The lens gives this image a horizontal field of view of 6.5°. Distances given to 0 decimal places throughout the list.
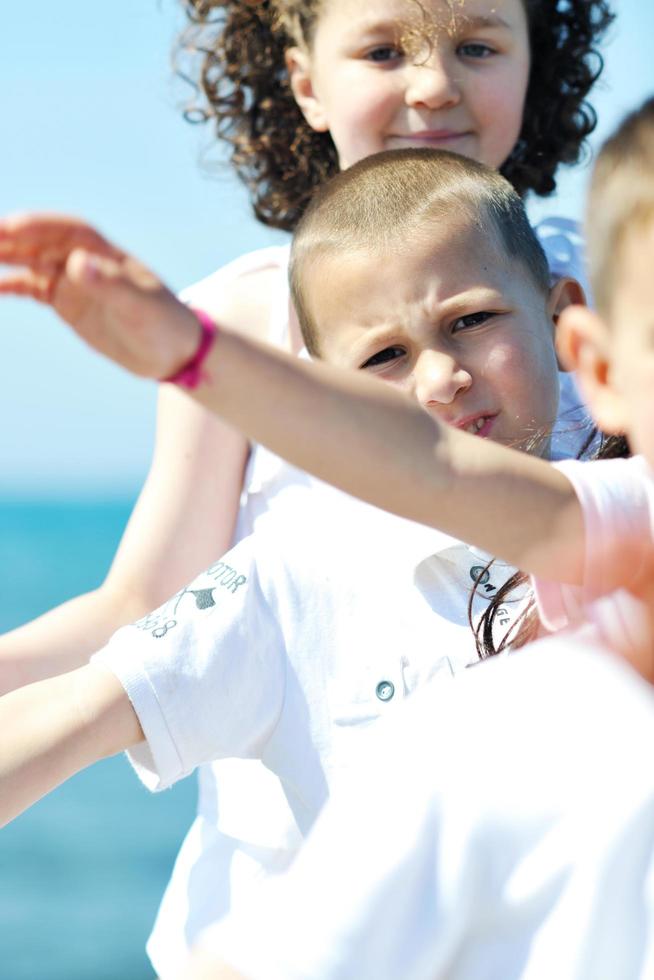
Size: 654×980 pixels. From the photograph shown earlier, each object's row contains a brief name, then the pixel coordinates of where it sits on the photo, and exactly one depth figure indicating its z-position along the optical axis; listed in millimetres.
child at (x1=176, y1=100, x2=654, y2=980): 2314
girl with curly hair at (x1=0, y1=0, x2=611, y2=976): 2697
